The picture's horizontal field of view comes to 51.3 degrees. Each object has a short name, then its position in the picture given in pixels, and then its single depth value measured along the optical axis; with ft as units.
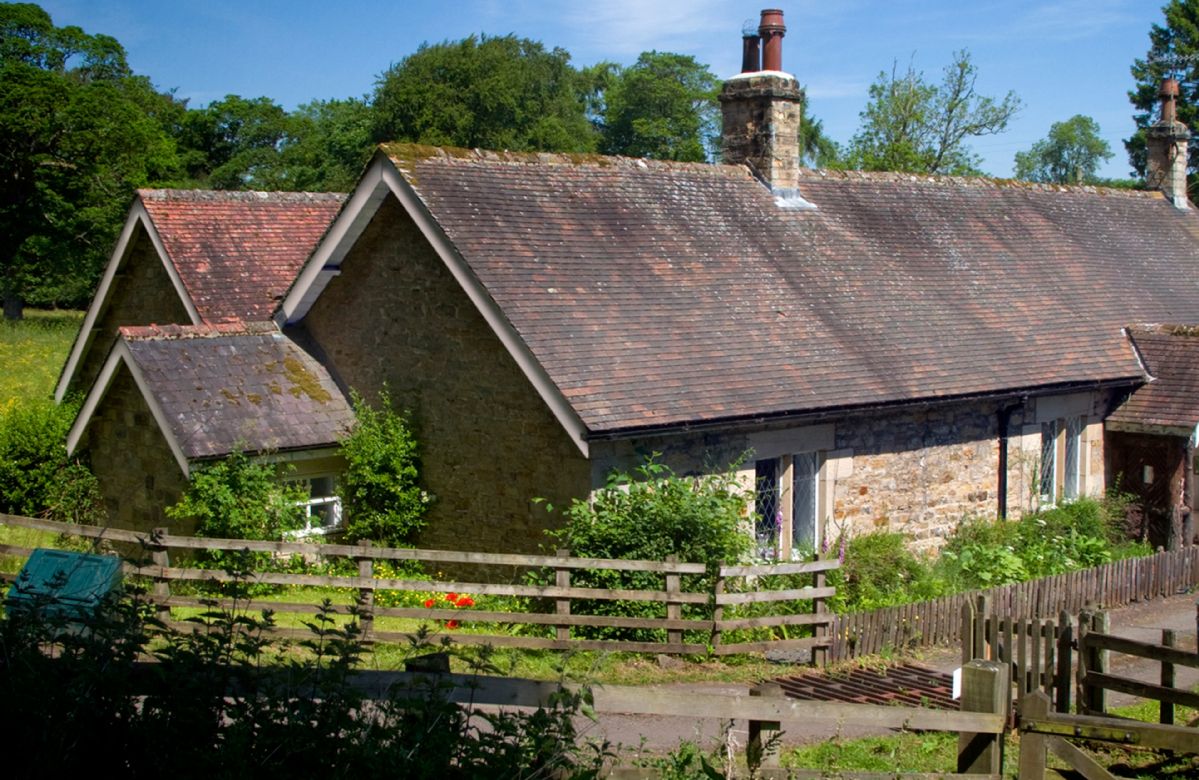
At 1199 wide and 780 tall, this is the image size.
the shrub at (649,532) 43.52
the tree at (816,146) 246.88
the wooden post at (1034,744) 23.62
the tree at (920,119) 160.56
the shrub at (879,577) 51.08
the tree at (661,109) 263.70
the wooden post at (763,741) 21.38
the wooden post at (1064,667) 34.42
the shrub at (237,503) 50.47
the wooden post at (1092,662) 34.12
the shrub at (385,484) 54.24
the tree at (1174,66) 196.65
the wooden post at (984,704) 22.52
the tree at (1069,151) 462.60
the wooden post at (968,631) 35.01
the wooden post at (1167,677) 32.65
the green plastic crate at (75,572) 33.40
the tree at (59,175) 148.25
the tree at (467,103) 211.82
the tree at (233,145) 208.23
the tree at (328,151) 215.92
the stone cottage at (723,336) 49.98
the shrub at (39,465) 61.21
